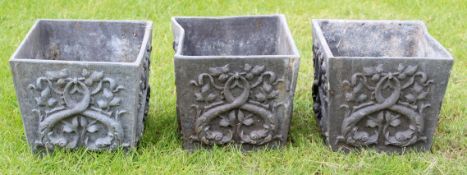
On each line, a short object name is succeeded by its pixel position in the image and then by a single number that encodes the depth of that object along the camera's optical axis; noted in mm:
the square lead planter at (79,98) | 2230
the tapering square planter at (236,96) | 2270
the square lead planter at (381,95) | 2301
